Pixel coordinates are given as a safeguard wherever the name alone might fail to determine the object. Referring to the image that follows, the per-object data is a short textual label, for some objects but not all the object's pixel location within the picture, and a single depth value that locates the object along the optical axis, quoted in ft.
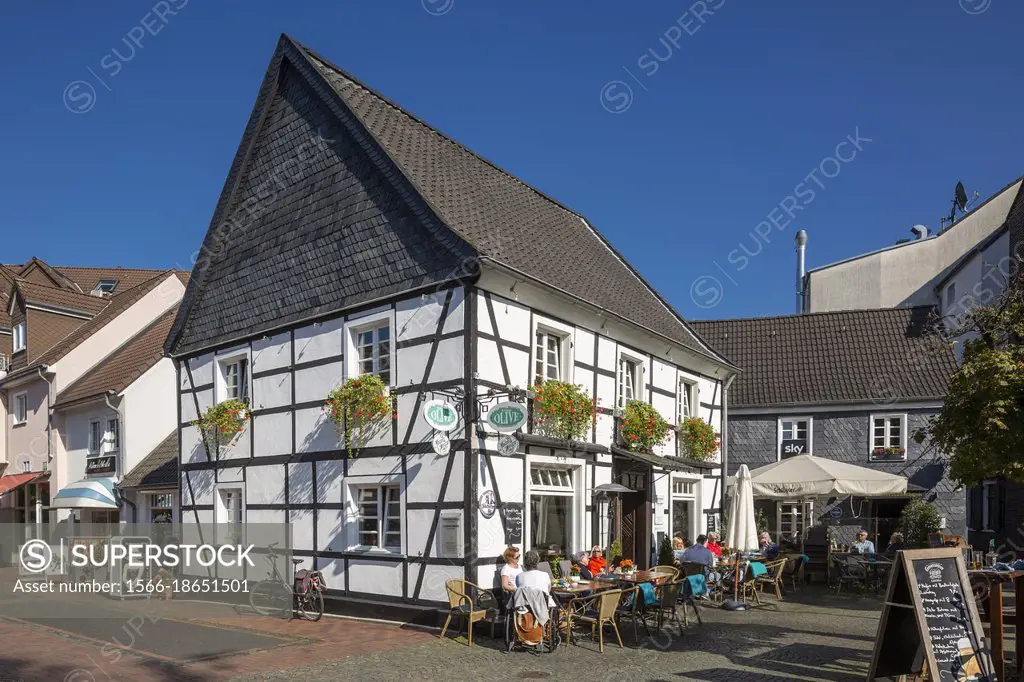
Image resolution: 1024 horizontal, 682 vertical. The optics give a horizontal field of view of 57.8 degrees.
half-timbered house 44.21
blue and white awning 68.44
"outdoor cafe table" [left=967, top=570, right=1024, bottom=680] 29.01
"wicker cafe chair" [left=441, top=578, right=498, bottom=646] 40.04
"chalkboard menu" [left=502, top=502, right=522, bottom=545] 44.21
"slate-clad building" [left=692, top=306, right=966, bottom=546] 84.79
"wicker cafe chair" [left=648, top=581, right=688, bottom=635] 40.60
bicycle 47.34
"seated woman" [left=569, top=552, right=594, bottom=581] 45.24
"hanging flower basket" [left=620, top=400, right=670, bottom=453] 54.90
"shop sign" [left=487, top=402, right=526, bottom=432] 41.09
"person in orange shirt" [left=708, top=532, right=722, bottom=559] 56.86
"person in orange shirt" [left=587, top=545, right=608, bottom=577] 47.62
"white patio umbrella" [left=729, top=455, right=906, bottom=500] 63.41
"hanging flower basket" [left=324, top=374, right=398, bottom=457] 46.29
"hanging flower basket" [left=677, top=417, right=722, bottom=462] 64.54
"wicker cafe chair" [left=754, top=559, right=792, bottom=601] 53.57
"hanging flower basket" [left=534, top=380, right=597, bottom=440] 46.80
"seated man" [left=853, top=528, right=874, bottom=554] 62.23
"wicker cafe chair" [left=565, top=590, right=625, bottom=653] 37.76
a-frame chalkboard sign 27.30
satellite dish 140.87
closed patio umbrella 60.54
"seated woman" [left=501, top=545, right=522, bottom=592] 39.88
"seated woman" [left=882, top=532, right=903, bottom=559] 60.64
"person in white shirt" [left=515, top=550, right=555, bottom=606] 37.93
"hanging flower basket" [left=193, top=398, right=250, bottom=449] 56.44
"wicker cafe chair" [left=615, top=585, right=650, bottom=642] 40.60
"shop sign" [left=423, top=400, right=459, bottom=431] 41.06
